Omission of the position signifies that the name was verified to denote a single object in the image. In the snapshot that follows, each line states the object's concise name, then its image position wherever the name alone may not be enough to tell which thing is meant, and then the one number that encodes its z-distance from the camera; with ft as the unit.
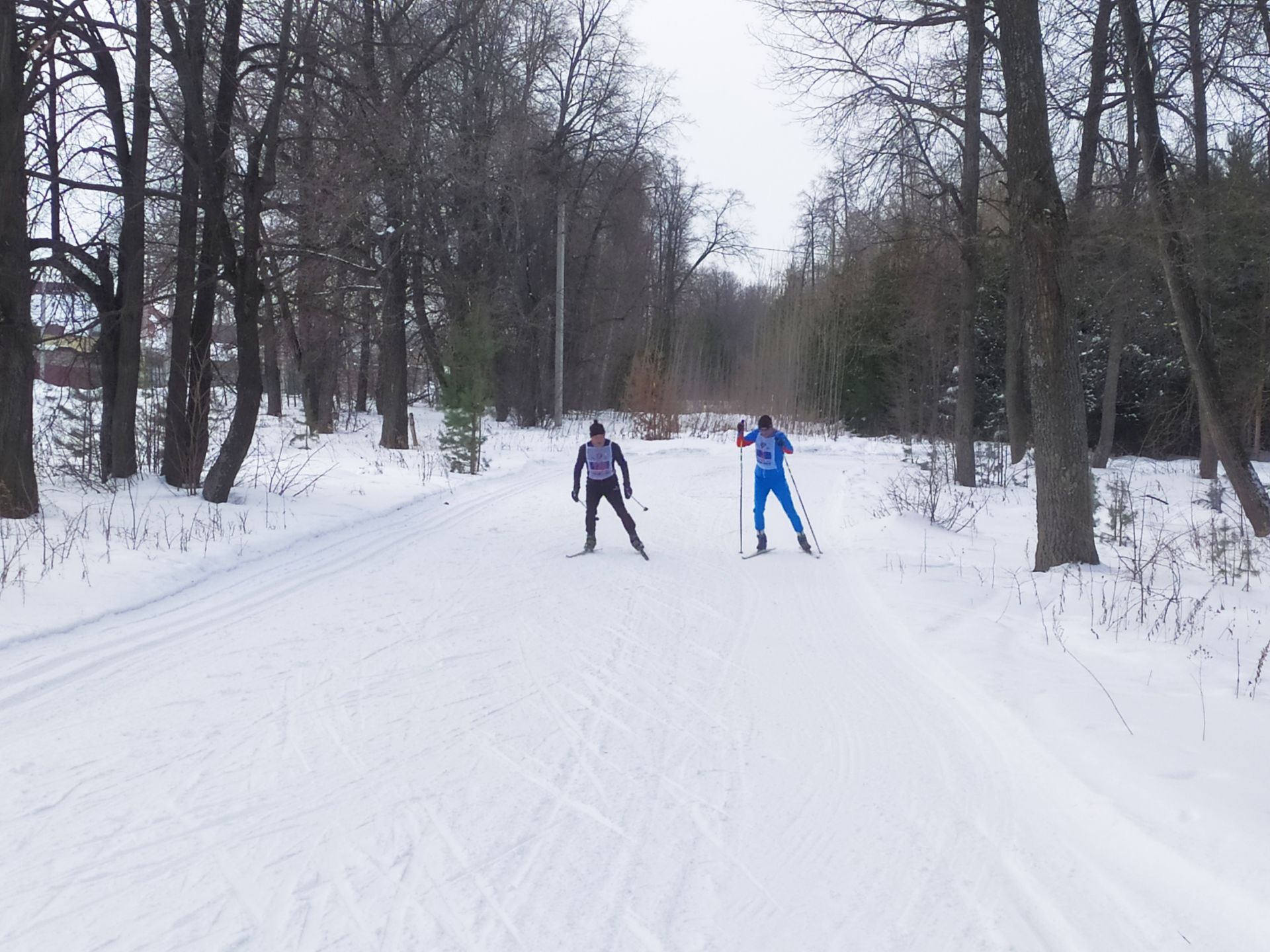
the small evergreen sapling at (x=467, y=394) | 68.18
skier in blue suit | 40.88
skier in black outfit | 39.96
